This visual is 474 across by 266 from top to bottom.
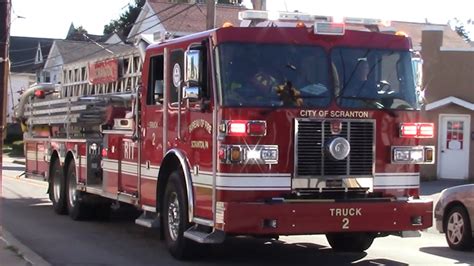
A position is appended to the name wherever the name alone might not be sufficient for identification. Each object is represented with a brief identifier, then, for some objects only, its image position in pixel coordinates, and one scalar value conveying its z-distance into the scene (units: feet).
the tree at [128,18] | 244.96
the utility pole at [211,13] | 62.39
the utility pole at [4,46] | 28.09
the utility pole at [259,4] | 57.31
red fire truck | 27.04
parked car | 34.83
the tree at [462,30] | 279.08
